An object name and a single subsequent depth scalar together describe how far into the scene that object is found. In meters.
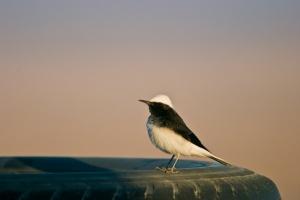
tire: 7.35
